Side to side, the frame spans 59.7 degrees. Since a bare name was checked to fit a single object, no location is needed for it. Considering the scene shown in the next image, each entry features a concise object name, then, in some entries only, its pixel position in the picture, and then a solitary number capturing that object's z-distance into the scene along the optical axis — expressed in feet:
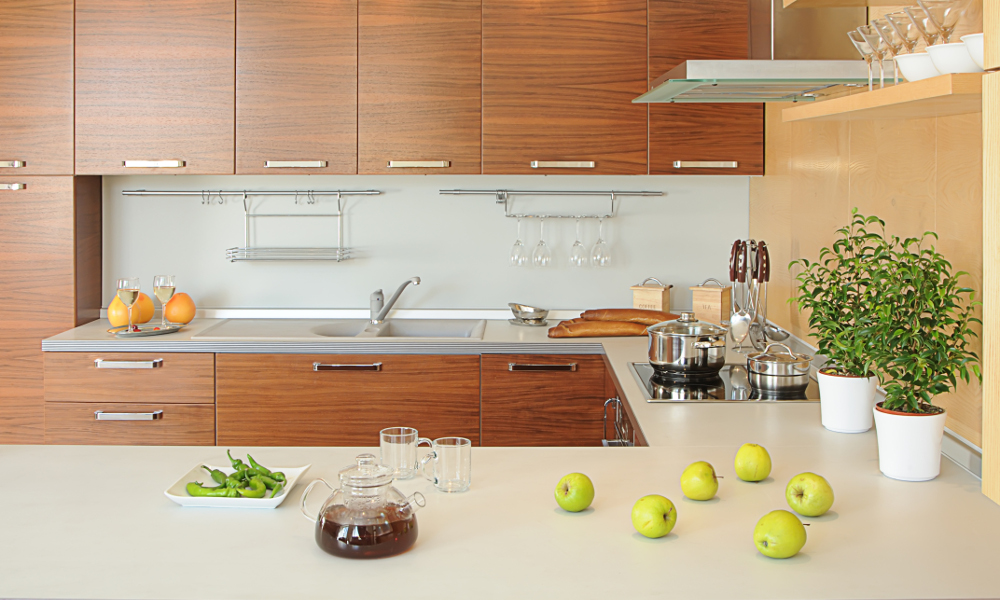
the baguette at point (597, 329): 11.38
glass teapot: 4.13
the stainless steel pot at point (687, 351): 8.32
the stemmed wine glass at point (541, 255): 12.80
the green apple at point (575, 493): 4.72
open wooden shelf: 4.60
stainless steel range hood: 5.88
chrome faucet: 12.67
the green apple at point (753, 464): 5.30
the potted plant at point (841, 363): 6.23
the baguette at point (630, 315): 11.80
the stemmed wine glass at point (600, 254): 12.83
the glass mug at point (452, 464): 5.15
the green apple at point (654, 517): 4.35
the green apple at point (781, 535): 4.09
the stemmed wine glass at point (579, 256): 12.89
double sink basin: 11.79
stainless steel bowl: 12.42
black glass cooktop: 7.81
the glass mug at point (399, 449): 5.40
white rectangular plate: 4.83
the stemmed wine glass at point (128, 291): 11.35
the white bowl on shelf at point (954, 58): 4.82
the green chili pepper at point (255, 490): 4.89
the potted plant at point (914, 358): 5.37
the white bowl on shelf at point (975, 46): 4.72
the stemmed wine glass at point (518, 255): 12.67
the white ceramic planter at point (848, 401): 6.50
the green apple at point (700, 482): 4.95
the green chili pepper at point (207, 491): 4.85
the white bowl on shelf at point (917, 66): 5.03
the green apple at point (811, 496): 4.68
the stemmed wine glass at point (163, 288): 11.82
